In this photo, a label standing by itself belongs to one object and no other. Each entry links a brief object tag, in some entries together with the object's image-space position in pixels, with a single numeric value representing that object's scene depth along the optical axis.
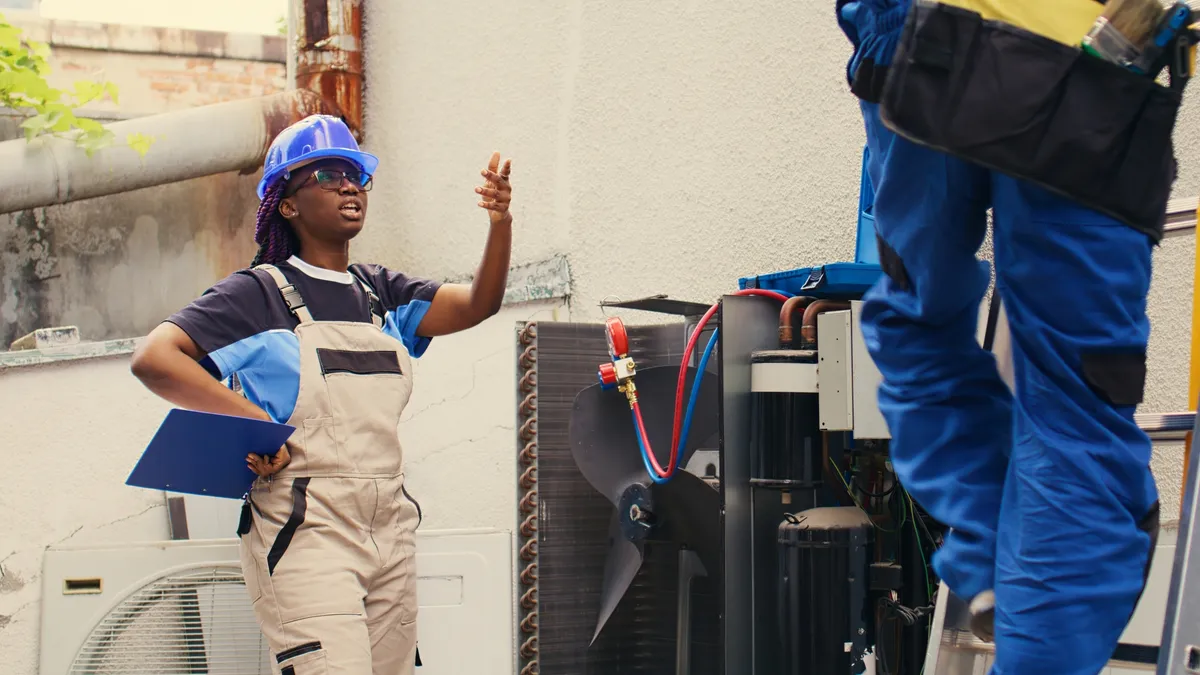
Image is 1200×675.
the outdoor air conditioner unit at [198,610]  3.67
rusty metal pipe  6.40
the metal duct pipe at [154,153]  6.39
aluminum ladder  1.60
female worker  2.94
